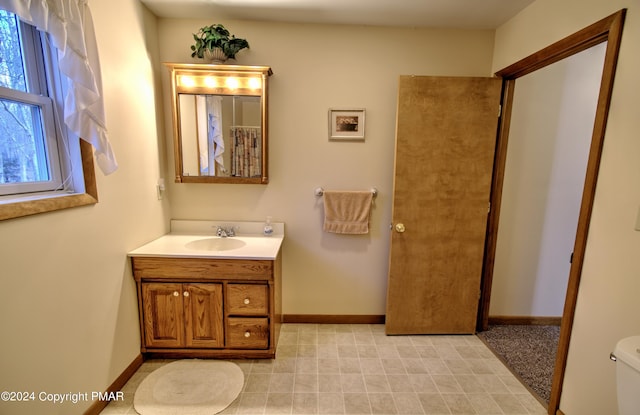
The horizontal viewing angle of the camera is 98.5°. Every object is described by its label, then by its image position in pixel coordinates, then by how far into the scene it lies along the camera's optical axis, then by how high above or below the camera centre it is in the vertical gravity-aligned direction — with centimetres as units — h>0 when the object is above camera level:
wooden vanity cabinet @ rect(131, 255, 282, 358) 188 -101
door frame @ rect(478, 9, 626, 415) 131 +28
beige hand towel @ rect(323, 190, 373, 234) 229 -41
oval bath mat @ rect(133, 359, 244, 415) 159 -142
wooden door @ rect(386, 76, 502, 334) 210 -29
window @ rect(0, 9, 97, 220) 117 +12
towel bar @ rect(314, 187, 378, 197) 231 -24
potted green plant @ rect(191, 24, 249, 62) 196 +83
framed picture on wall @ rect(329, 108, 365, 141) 226 +31
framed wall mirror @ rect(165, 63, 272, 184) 210 +29
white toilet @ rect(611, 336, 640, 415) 97 -74
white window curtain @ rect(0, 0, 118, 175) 116 +44
